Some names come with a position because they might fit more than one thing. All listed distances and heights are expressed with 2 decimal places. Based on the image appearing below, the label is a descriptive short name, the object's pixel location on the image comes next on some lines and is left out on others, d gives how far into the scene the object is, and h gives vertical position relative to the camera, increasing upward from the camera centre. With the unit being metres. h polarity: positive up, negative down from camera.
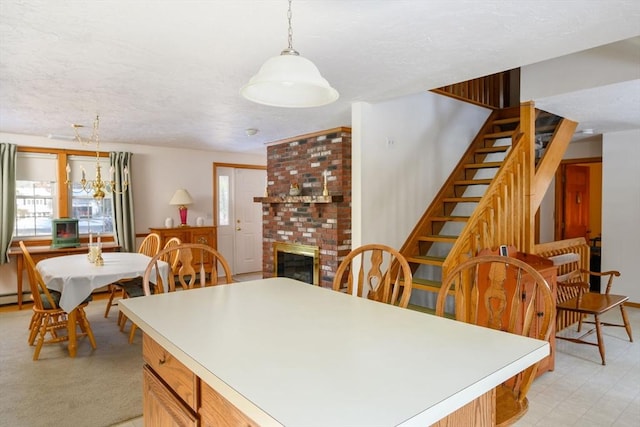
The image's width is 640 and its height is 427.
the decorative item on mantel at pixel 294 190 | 5.09 +0.19
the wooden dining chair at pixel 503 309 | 1.36 -0.42
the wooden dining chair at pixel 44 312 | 3.46 -0.94
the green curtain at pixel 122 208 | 5.86 -0.03
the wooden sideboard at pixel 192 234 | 6.05 -0.46
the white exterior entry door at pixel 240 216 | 7.16 -0.20
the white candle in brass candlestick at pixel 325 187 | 4.55 +0.21
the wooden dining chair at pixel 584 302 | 3.31 -0.89
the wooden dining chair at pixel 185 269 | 2.19 -0.37
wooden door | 6.43 +0.03
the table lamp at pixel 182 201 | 6.27 +0.07
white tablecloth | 3.38 -0.61
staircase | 3.26 +0.10
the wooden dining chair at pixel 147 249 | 4.47 -0.54
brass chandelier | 4.05 +0.33
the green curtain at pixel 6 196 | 5.05 +0.13
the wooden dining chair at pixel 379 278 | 1.86 -0.38
